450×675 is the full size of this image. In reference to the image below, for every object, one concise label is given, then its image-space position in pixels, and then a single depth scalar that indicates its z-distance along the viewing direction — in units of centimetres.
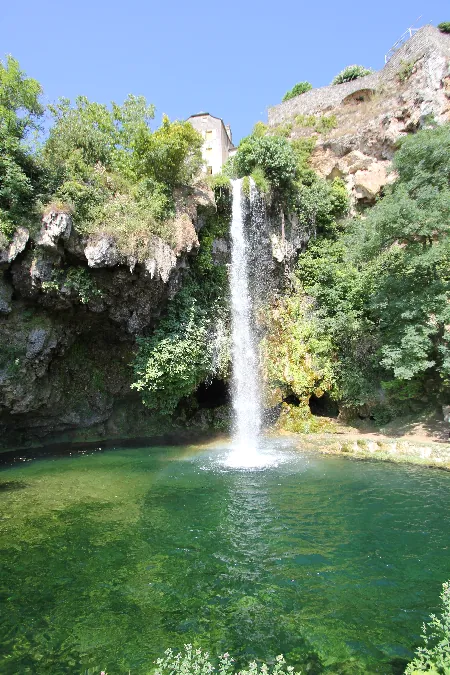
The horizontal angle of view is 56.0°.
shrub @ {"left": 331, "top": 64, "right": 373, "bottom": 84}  3478
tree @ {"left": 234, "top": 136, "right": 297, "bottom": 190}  2283
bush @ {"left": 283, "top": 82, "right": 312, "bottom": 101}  3922
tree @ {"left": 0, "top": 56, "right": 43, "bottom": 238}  1527
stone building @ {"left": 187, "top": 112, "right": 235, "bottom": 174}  3775
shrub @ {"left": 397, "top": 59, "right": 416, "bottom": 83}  2589
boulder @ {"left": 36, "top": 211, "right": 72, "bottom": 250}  1561
